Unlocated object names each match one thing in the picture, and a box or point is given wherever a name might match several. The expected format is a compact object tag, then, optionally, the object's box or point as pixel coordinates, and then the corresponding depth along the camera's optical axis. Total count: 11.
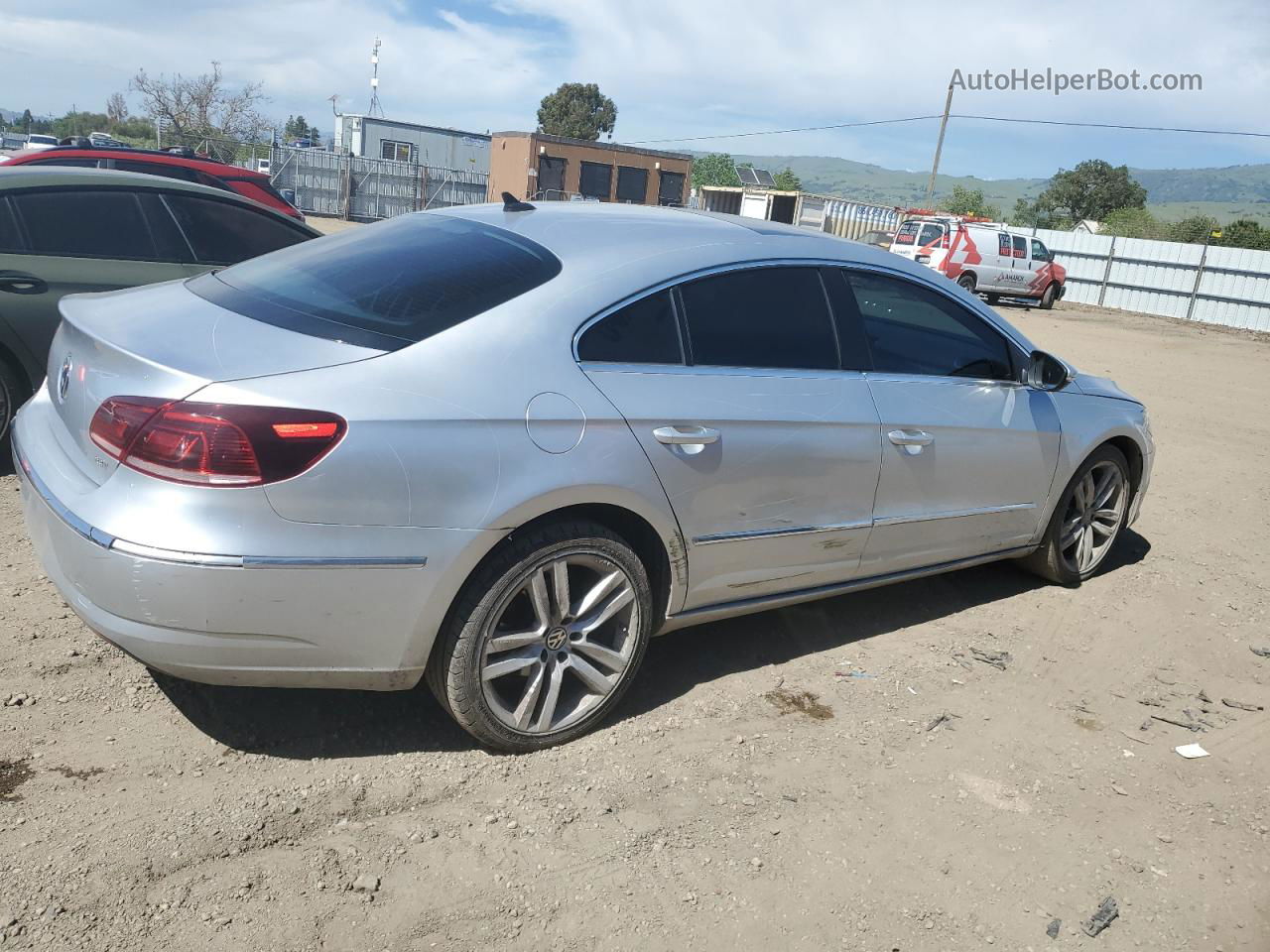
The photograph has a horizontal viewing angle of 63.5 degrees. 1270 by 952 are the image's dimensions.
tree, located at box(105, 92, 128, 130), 63.47
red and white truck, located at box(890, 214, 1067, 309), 24.09
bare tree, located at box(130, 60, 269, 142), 45.53
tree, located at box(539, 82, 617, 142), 94.00
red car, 10.48
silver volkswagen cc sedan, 2.62
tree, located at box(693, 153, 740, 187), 107.62
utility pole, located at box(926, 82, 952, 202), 44.47
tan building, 43.25
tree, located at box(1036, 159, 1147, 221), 75.44
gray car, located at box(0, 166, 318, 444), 5.10
